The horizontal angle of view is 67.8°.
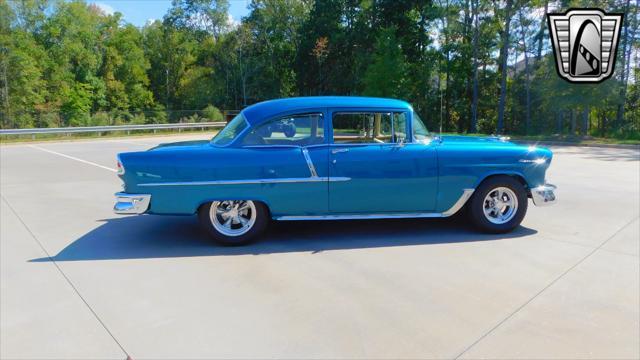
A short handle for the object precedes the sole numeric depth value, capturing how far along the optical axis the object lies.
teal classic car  5.02
